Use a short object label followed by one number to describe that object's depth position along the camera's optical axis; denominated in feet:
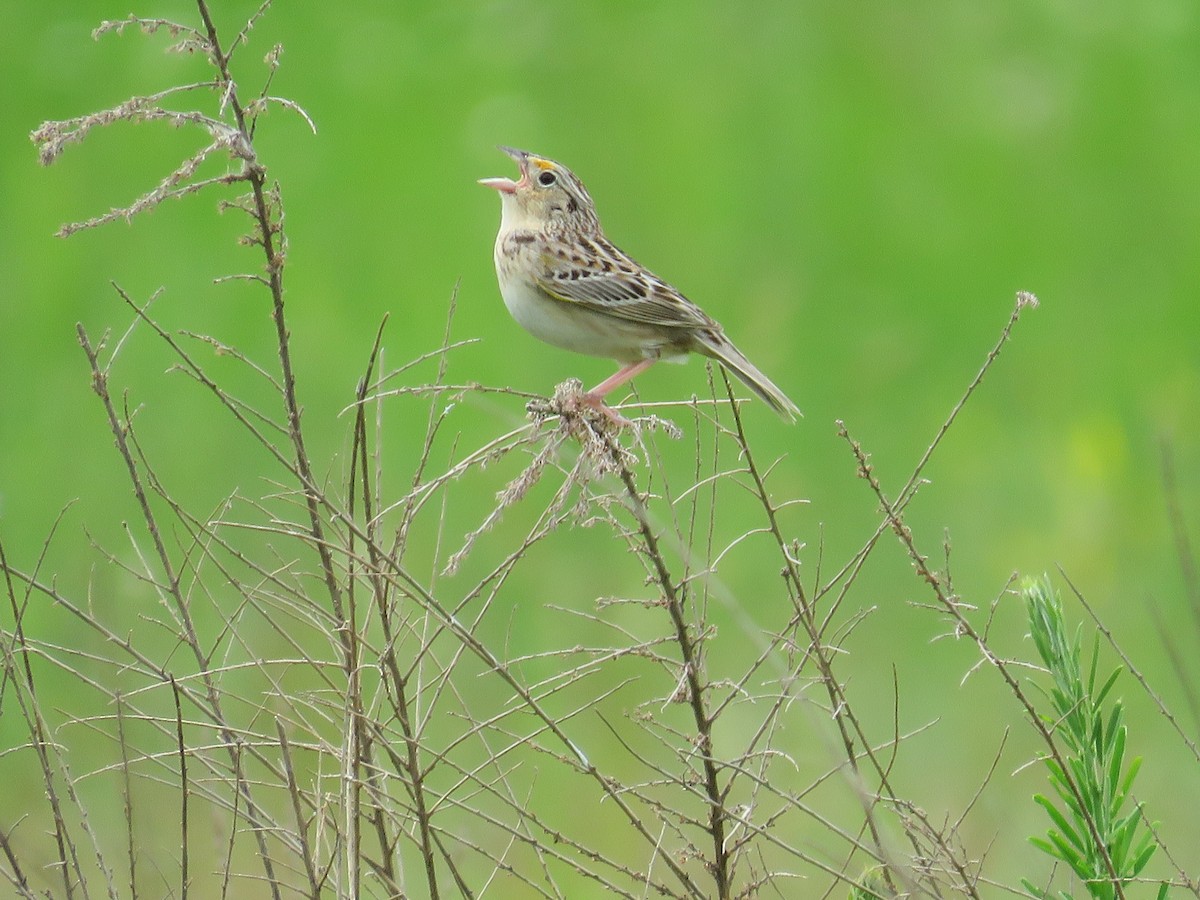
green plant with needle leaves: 13.79
